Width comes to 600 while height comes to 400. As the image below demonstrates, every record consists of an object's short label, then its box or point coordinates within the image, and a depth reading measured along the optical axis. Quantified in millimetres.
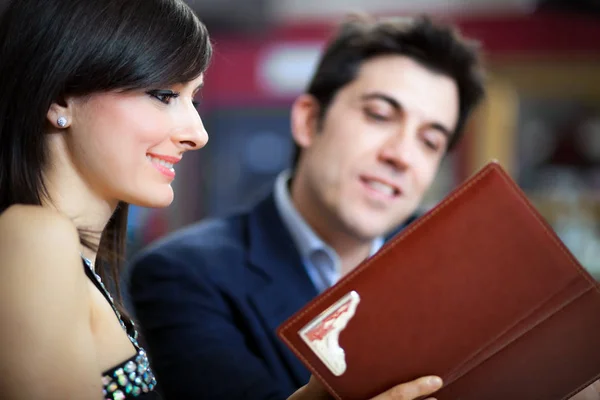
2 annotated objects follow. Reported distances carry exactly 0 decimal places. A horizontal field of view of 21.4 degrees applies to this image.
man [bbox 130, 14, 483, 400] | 1663
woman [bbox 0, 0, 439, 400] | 1269
